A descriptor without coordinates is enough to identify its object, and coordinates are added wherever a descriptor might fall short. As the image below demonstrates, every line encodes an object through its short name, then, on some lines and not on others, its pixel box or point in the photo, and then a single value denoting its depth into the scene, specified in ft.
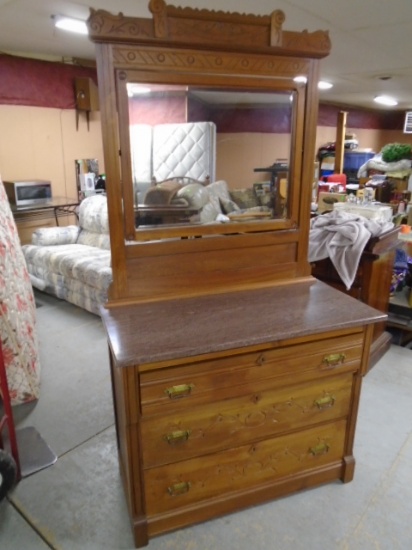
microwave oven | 13.32
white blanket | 8.04
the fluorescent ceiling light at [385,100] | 24.35
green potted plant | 19.02
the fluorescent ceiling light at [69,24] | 9.83
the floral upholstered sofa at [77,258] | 11.19
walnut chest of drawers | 4.35
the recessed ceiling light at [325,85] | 18.93
